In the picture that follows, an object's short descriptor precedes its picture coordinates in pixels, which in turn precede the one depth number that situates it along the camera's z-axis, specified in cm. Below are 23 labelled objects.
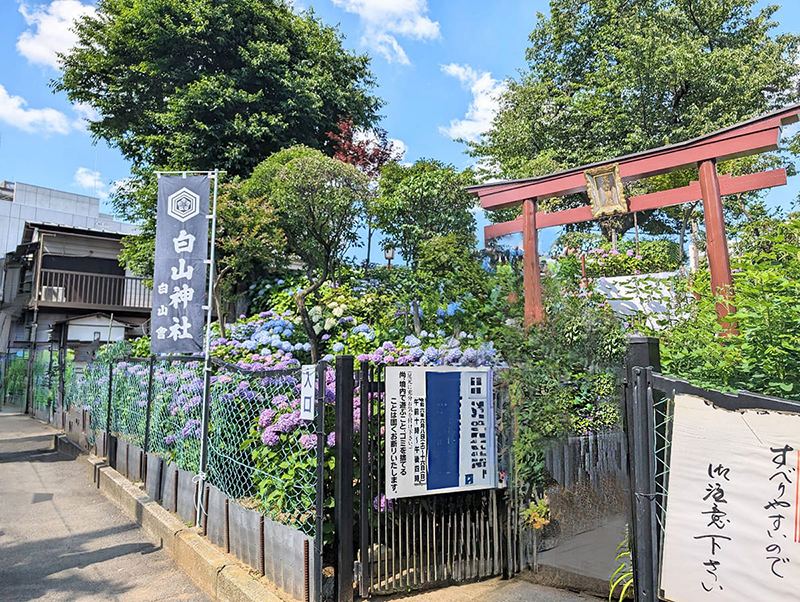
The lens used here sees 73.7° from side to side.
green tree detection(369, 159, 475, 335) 878
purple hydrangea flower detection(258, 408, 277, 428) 429
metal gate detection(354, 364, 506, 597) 387
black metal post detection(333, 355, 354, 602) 366
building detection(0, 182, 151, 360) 2094
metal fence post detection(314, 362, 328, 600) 357
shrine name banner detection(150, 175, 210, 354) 570
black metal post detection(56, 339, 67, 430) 1406
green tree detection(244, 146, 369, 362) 866
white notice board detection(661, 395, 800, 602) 189
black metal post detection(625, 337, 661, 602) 229
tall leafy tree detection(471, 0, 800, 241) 1714
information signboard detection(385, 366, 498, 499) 397
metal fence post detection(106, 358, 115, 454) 855
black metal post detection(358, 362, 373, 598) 376
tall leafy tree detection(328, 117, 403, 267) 1612
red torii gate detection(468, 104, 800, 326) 662
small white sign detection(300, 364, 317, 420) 382
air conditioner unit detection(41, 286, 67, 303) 2061
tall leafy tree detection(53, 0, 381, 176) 1471
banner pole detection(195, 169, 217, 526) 519
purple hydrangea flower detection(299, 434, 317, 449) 387
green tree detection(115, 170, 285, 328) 1043
